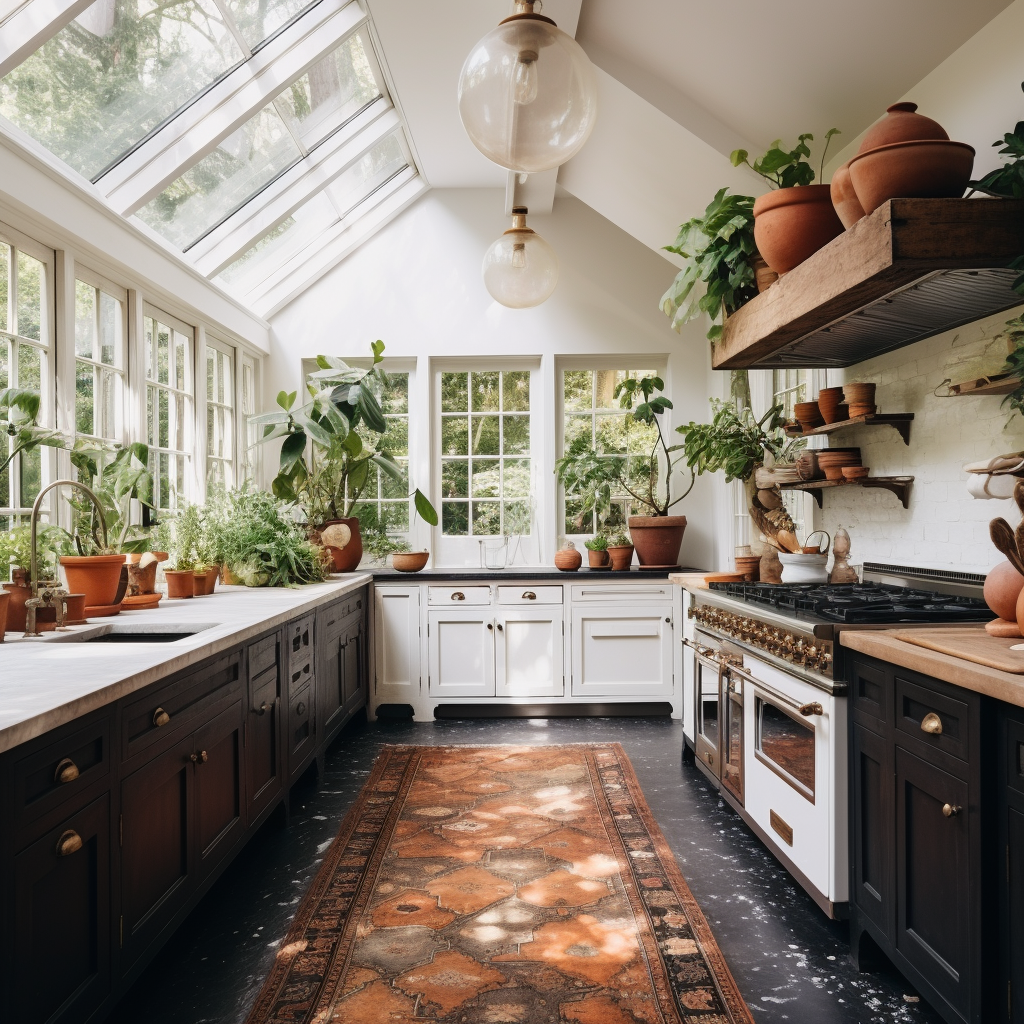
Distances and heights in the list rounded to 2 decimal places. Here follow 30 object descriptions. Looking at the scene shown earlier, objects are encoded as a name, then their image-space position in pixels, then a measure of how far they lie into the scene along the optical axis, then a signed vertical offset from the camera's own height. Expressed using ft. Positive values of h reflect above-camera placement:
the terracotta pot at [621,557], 17.12 -0.57
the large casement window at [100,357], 11.06 +2.41
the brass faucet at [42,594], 7.44 -0.59
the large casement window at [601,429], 18.40 +2.20
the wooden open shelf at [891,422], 10.07 +1.29
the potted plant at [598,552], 17.13 -0.47
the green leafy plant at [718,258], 10.59 +3.50
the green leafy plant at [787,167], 9.77 +4.25
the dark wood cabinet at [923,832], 5.45 -2.25
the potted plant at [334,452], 15.58 +1.52
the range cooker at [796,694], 7.50 -1.75
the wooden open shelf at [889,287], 6.58 +2.25
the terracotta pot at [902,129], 6.98 +3.33
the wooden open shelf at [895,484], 10.23 +0.54
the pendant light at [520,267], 13.07 +4.13
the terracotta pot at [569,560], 16.98 -0.62
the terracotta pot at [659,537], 17.10 -0.17
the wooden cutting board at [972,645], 5.48 -0.87
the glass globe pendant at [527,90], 7.04 +3.75
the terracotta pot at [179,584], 11.60 -0.73
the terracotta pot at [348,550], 16.33 -0.39
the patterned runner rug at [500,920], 6.65 -3.75
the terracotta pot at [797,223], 9.12 +3.34
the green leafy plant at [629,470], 17.26 +1.24
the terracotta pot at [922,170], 6.81 +2.92
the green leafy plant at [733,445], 12.90 +1.32
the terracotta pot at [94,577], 9.03 -0.50
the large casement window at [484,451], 18.60 +1.74
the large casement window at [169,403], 13.15 +2.11
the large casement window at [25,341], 9.36 +2.18
